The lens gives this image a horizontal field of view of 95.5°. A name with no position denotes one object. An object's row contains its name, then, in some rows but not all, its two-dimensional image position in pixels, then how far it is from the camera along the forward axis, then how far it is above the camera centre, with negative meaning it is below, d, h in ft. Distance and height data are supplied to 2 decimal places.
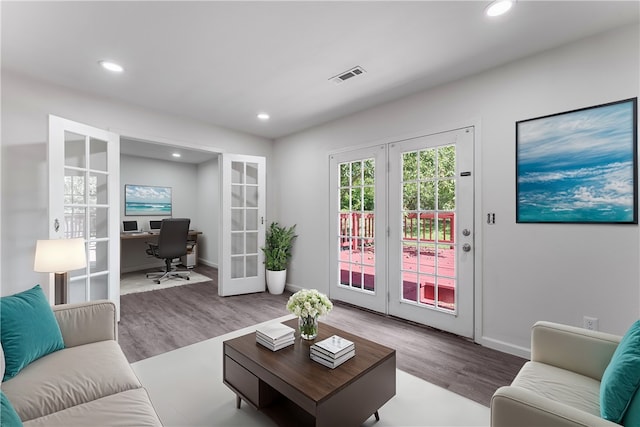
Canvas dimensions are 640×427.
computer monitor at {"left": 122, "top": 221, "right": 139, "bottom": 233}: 19.28 -0.75
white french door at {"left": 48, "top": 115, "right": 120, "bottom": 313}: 8.61 +0.50
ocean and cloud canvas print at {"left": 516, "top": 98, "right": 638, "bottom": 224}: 6.58 +1.21
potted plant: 14.64 -2.08
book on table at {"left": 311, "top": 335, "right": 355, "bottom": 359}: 5.19 -2.45
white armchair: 3.31 -2.36
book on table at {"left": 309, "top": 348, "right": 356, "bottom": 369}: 5.14 -2.61
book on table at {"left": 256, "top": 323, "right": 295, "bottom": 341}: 5.82 -2.42
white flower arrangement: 5.86 -1.84
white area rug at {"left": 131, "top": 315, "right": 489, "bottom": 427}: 5.60 -3.95
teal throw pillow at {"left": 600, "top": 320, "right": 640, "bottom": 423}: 3.24 -1.94
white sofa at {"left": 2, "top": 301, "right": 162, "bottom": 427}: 3.84 -2.60
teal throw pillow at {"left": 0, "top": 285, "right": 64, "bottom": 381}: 4.59 -1.95
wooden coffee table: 4.52 -2.82
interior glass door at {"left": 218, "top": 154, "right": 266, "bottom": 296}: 14.02 -0.49
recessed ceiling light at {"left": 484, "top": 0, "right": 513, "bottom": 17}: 5.83 +4.28
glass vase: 6.11 -2.40
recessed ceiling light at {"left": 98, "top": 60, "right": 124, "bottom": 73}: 8.25 +4.31
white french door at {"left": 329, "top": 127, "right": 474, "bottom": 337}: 9.25 -0.51
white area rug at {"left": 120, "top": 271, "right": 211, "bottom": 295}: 15.08 -3.83
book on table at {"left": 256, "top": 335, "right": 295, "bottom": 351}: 5.75 -2.60
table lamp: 7.43 -1.14
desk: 19.10 -2.68
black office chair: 16.74 -1.77
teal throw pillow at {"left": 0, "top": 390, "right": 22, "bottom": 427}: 2.67 -1.90
